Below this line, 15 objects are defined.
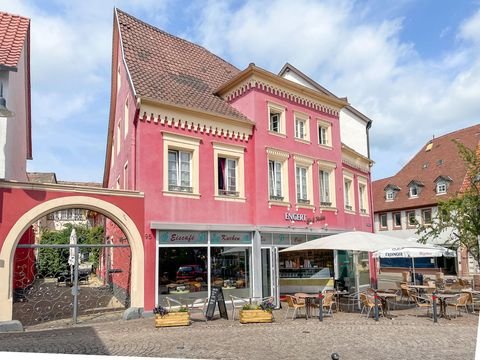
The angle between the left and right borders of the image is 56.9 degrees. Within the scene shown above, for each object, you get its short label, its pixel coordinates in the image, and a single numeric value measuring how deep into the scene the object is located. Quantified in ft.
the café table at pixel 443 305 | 44.38
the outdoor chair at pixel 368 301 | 43.18
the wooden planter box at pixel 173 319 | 38.29
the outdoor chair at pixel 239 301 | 52.01
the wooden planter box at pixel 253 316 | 40.06
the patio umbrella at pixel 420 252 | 53.83
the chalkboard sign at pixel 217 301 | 41.88
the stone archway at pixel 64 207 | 37.52
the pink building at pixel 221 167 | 48.08
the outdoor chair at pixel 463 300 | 45.06
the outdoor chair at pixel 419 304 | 44.35
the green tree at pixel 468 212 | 53.98
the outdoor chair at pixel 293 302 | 42.79
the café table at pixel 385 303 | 44.75
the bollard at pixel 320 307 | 41.83
